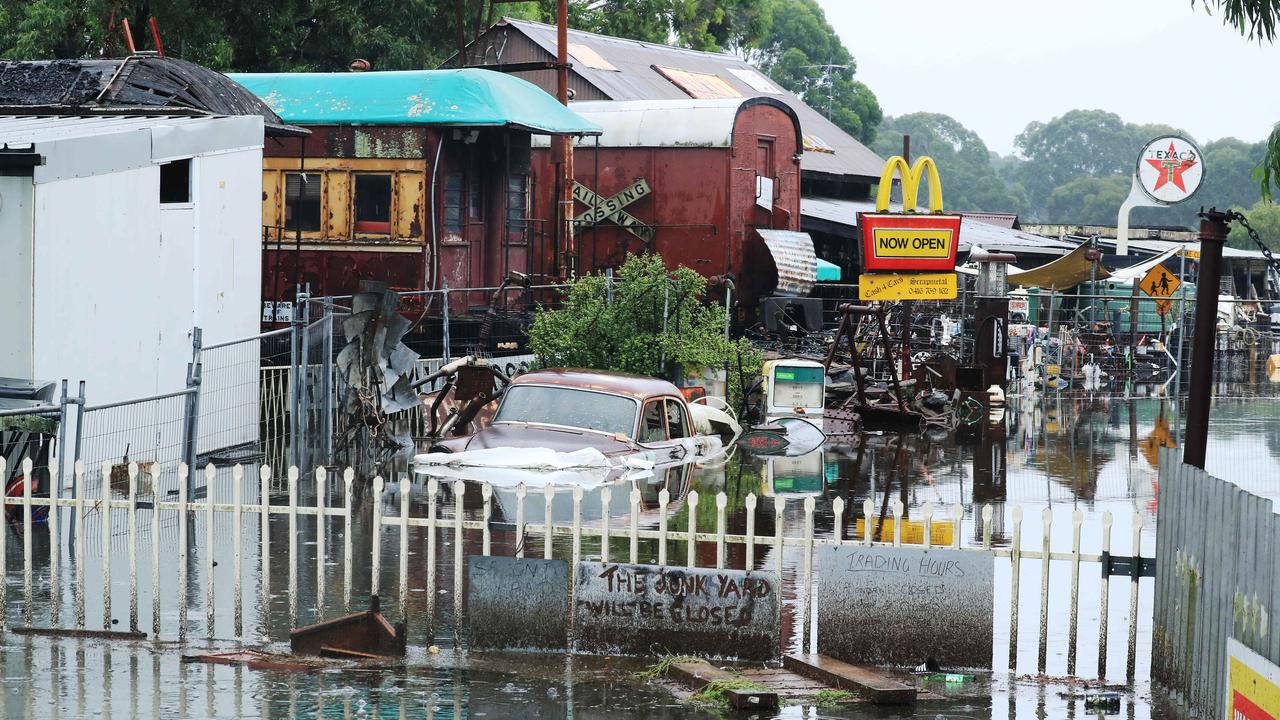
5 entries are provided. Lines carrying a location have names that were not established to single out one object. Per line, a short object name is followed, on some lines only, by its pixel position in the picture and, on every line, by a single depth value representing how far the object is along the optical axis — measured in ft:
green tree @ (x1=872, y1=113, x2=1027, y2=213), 546.67
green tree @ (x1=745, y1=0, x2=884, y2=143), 282.77
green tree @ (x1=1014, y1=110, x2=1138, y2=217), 635.66
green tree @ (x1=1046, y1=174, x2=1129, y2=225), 513.86
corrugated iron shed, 136.26
